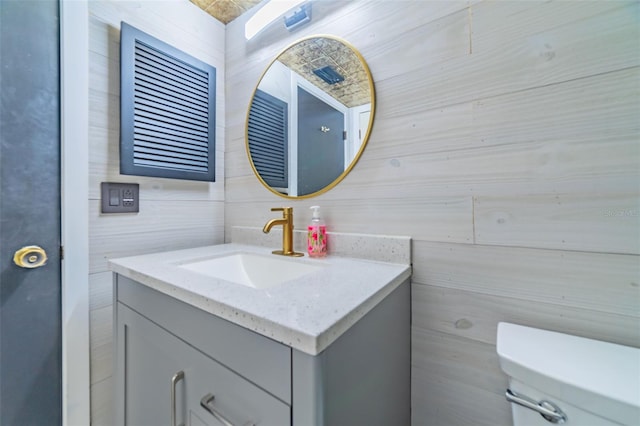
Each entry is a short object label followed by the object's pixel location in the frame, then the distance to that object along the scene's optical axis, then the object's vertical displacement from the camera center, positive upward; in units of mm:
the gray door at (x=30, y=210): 741 +1
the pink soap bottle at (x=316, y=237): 894 -91
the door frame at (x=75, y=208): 832 +9
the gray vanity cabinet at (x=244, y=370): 406 -322
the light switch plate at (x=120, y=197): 921 +51
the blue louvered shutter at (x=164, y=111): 928 +413
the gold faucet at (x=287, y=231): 963 -76
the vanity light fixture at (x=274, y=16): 1005 +807
